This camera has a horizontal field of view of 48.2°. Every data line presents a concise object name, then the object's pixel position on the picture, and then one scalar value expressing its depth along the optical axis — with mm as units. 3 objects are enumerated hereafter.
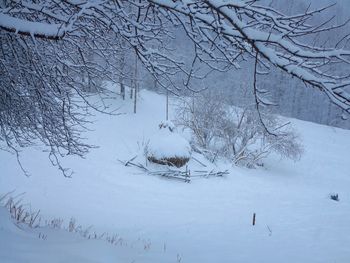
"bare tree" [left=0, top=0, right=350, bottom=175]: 2717
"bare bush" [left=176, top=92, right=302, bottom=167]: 26203
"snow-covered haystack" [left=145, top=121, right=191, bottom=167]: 19719
